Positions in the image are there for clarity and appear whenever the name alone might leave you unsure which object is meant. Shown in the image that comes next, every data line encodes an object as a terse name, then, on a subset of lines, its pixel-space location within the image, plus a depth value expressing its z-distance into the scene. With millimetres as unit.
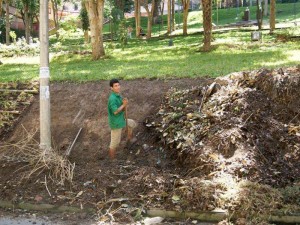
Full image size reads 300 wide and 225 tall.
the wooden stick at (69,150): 8549
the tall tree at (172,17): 29703
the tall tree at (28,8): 27125
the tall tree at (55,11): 33406
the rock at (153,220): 5910
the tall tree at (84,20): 24888
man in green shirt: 7680
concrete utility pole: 7637
